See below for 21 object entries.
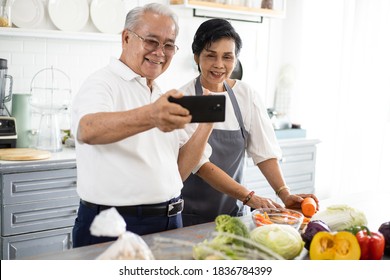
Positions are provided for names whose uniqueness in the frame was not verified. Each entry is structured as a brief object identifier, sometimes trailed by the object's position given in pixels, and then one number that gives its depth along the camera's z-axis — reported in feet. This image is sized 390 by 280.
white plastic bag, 4.75
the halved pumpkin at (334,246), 5.39
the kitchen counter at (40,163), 11.04
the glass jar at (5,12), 12.47
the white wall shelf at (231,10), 15.24
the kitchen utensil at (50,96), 12.85
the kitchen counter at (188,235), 5.34
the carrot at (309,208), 7.36
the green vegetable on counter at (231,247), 5.07
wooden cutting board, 11.30
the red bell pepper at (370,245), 5.65
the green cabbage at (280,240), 5.49
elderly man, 6.43
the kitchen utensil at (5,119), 12.29
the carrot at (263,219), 6.33
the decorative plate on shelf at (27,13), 12.87
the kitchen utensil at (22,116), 12.96
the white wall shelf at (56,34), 12.48
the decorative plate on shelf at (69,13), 13.43
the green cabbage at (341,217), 6.48
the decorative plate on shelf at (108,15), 14.08
